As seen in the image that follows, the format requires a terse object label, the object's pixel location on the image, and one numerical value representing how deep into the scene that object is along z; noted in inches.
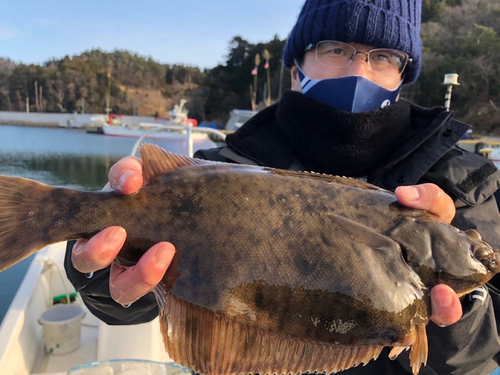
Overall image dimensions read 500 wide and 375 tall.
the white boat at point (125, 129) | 1215.4
